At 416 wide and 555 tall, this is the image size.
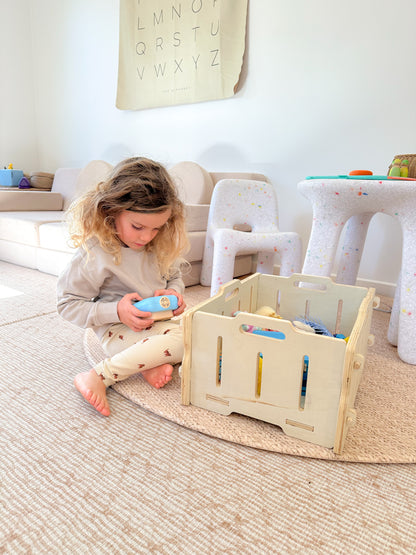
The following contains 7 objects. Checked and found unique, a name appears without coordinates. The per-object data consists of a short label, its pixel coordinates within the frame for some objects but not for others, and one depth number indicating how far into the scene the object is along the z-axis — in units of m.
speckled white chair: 1.55
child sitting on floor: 0.84
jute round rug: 0.69
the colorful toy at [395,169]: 1.20
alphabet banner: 2.09
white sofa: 1.85
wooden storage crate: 0.68
